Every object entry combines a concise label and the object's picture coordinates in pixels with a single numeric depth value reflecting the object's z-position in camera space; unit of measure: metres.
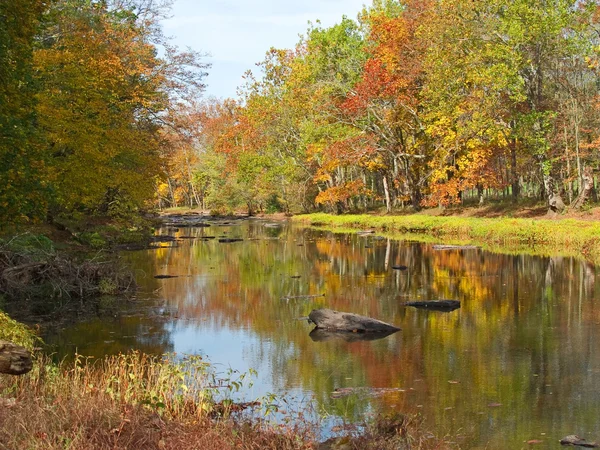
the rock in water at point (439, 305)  18.96
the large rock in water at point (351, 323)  15.98
